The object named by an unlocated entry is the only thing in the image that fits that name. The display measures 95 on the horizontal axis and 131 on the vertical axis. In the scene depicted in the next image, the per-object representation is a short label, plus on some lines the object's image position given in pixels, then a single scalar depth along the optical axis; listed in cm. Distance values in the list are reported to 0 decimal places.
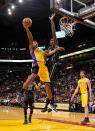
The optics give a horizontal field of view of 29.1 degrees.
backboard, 538
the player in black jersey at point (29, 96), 619
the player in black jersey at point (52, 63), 488
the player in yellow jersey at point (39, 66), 443
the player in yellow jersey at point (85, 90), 619
